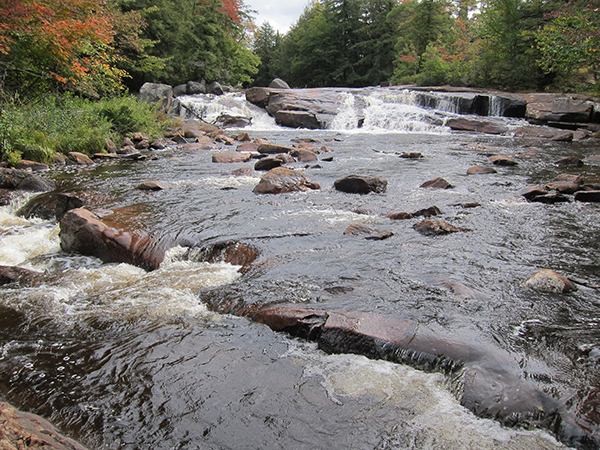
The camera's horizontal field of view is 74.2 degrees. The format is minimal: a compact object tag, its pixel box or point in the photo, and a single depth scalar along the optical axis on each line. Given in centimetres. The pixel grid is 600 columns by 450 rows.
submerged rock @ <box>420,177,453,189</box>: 773
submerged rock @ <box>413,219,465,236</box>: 518
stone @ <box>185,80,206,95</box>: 2533
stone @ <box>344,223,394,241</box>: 504
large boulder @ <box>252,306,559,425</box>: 230
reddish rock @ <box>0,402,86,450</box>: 148
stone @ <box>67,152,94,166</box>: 1037
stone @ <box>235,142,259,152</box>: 1278
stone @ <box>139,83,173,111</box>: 2030
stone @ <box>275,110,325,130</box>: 2005
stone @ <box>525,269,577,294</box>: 359
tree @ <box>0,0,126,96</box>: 879
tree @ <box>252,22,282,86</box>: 4959
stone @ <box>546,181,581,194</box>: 713
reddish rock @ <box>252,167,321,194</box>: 747
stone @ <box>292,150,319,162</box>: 1093
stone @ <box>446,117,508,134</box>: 1670
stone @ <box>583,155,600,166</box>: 1008
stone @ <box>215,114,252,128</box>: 2080
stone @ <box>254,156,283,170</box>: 975
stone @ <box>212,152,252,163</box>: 1086
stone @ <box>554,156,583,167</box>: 975
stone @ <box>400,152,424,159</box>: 1120
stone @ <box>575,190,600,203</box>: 657
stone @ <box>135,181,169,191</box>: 761
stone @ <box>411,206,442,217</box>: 594
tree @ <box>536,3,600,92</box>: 1212
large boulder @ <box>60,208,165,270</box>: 479
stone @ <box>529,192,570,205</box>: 663
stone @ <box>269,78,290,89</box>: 2756
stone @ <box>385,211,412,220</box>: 586
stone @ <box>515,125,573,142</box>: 1472
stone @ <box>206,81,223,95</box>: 2593
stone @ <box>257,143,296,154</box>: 1205
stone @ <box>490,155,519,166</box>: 991
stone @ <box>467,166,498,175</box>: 903
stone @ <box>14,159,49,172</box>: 924
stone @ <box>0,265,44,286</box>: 410
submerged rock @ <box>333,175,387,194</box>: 746
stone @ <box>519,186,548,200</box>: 679
